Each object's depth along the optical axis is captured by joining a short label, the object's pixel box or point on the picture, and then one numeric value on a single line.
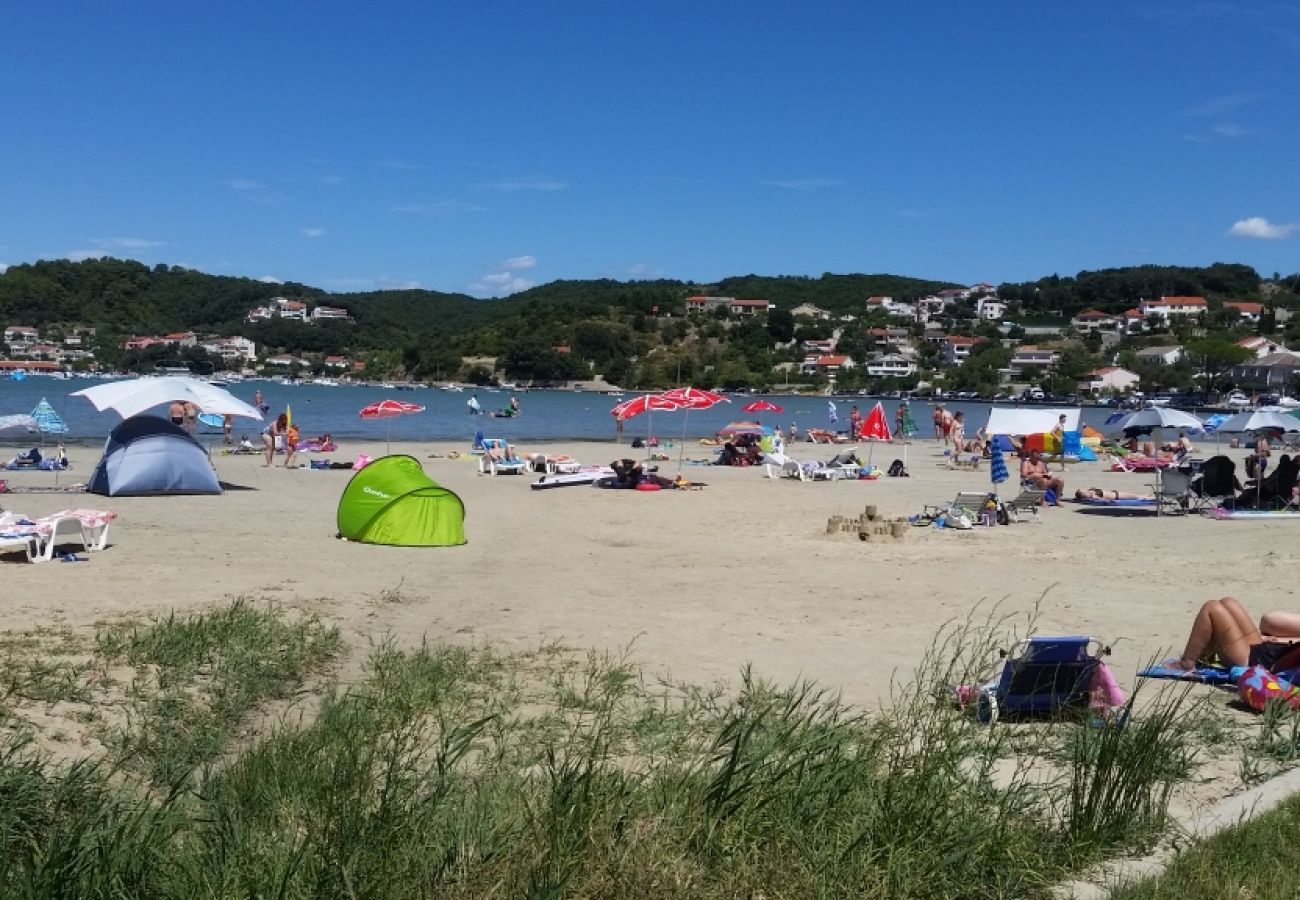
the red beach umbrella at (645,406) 21.80
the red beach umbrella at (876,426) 27.70
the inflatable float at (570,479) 21.34
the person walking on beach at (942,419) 35.09
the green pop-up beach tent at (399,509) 13.13
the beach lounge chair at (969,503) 16.44
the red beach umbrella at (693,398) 21.89
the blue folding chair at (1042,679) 6.27
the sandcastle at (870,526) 14.44
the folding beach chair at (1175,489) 17.48
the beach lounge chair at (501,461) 24.20
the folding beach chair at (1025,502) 16.81
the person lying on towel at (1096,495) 19.30
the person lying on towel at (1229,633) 7.21
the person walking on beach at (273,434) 24.86
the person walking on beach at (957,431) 31.23
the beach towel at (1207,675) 7.17
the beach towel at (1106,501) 18.53
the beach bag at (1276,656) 6.95
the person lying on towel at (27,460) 22.44
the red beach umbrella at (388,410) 27.83
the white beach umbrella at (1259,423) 23.98
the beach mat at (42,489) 18.27
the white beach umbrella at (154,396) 17.78
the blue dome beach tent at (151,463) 17.44
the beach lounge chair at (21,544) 10.66
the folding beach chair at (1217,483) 17.84
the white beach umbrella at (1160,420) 26.33
